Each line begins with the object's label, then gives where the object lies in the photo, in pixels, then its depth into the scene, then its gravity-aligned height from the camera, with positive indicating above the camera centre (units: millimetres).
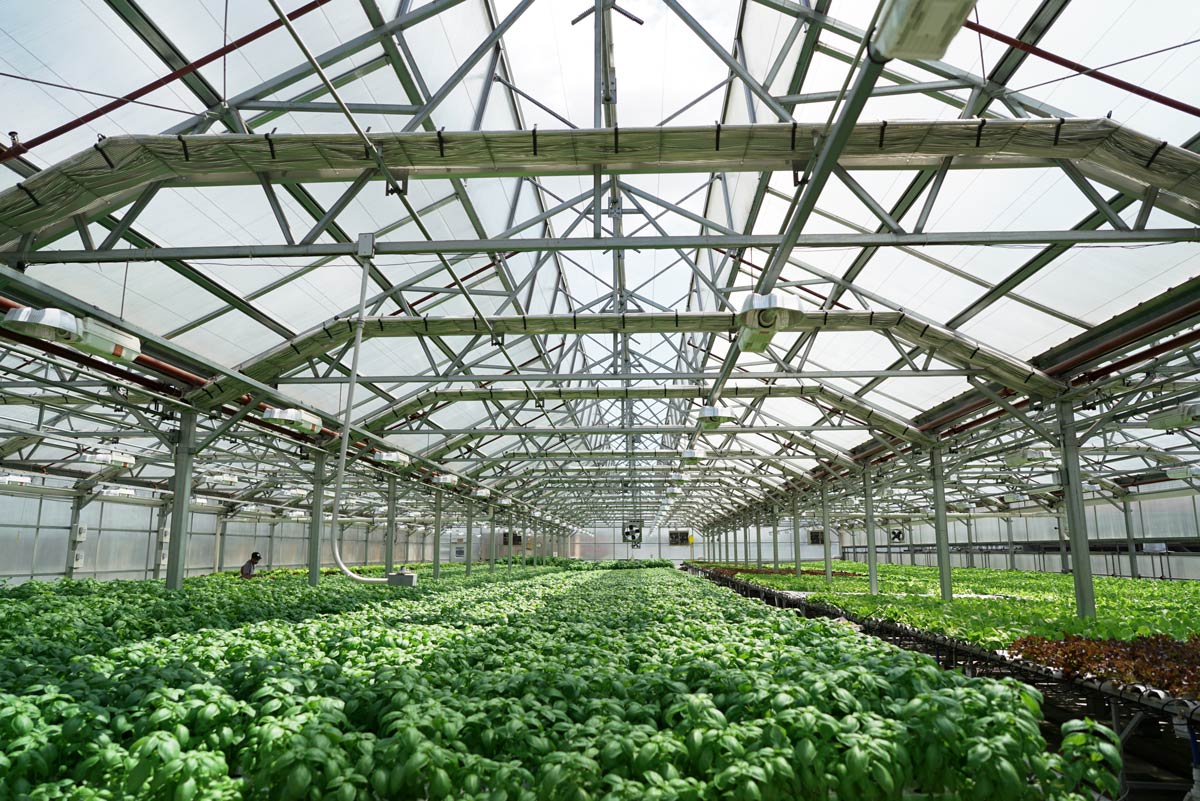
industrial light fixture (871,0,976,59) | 3143 +2244
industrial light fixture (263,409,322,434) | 11359 +1576
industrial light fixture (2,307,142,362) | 6875 +1863
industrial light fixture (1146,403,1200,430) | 11016 +1576
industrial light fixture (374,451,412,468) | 15812 +1290
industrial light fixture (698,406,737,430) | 11750 +1653
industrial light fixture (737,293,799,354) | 7055 +2036
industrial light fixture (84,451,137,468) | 15164 +1226
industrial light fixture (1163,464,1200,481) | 19816 +1284
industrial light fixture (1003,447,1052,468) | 13867 +1163
